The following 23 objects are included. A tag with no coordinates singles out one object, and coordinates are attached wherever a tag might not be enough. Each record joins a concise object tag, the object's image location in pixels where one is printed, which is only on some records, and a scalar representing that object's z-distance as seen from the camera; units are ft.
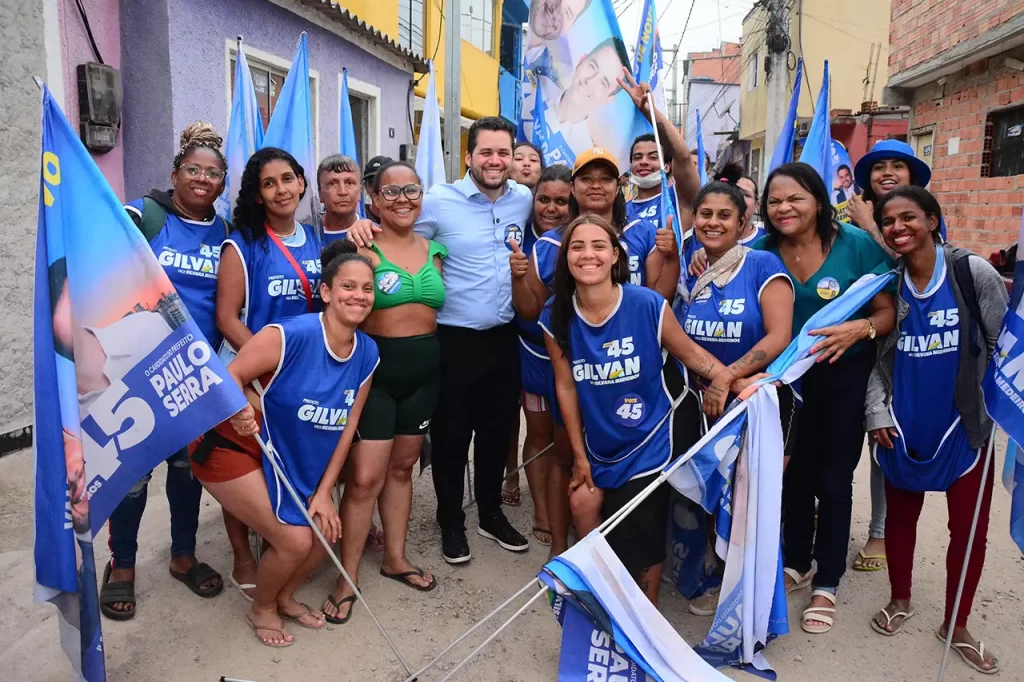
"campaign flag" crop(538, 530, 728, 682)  9.15
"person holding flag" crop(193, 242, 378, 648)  10.19
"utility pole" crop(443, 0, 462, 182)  24.29
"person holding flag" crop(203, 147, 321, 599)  11.16
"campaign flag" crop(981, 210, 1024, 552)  9.15
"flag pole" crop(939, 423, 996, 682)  9.66
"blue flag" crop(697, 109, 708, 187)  17.69
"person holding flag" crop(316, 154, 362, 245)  12.98
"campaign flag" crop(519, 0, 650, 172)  15.30
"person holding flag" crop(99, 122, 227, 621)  11.11
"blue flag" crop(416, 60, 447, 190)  22.62
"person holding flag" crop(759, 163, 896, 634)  10.92
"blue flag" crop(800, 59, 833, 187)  16.21
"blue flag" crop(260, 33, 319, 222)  14.35
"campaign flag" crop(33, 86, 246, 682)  8.15
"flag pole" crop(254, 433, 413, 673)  10.02
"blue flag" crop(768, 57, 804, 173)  16.06
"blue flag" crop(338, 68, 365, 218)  19.35
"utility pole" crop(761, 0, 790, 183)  45.91
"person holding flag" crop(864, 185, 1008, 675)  10.18
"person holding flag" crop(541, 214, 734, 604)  10.41
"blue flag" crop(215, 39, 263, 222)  13.70
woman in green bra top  11.49
